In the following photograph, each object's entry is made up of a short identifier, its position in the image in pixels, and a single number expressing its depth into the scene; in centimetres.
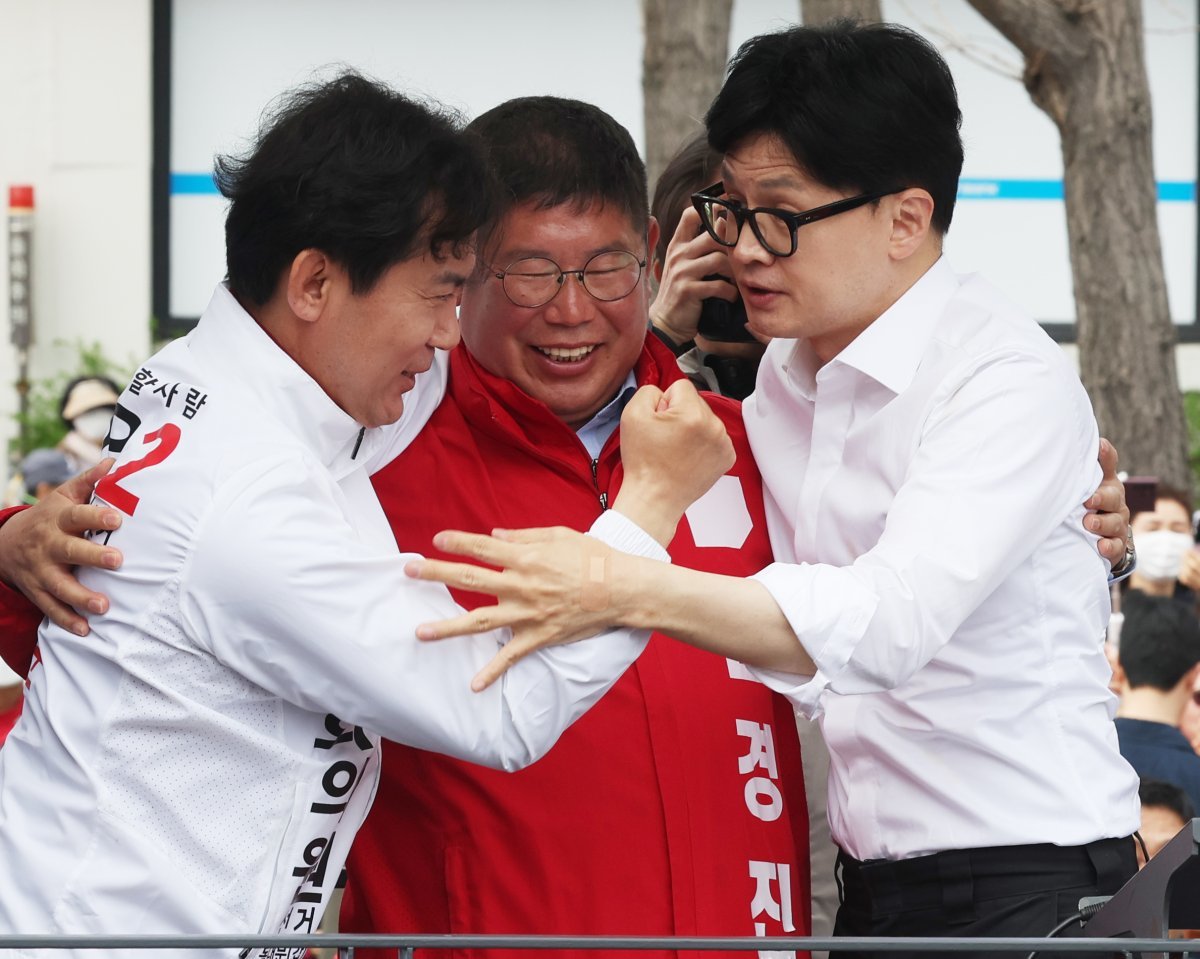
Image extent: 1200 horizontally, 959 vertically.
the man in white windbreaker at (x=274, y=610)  377
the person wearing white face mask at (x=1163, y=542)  1223
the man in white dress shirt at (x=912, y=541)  403
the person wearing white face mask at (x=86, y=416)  1486
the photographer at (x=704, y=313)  623
